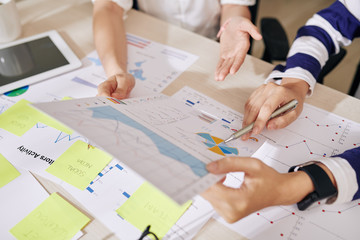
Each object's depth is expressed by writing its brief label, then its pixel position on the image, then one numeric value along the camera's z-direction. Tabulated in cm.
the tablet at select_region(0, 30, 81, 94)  88
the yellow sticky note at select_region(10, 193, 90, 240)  55
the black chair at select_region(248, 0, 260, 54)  117
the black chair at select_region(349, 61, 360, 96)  104
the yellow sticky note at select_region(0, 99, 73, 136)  75
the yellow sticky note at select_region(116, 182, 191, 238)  56
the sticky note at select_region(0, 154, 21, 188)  64
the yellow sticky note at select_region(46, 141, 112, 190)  64
